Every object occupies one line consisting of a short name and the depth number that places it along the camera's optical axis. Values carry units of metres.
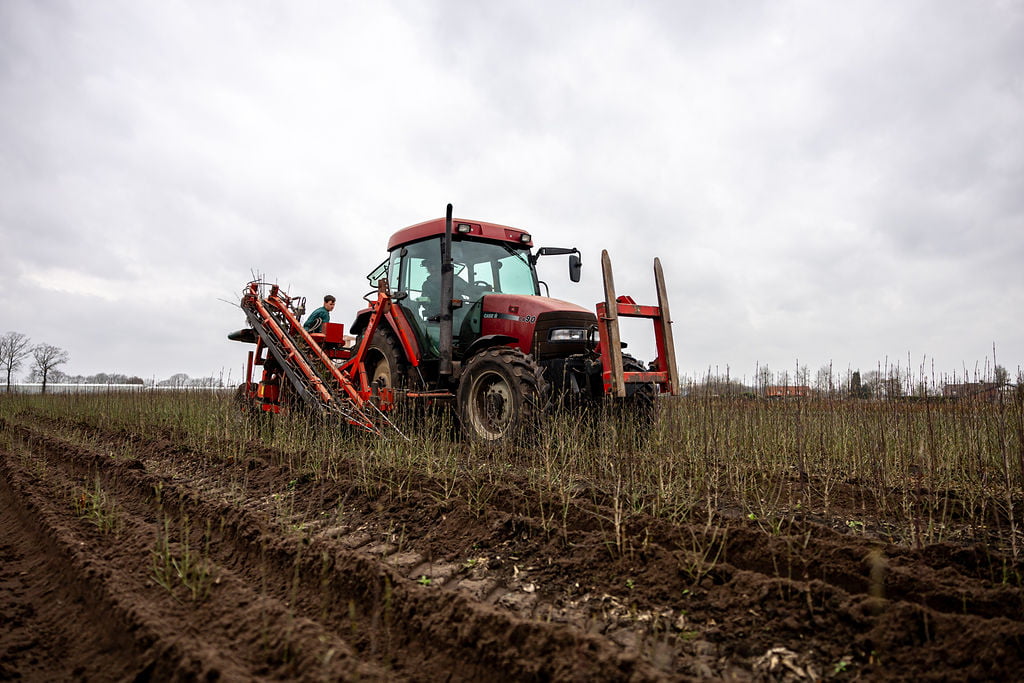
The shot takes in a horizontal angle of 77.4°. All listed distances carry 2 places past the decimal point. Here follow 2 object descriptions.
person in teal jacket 9.41
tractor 5.94
